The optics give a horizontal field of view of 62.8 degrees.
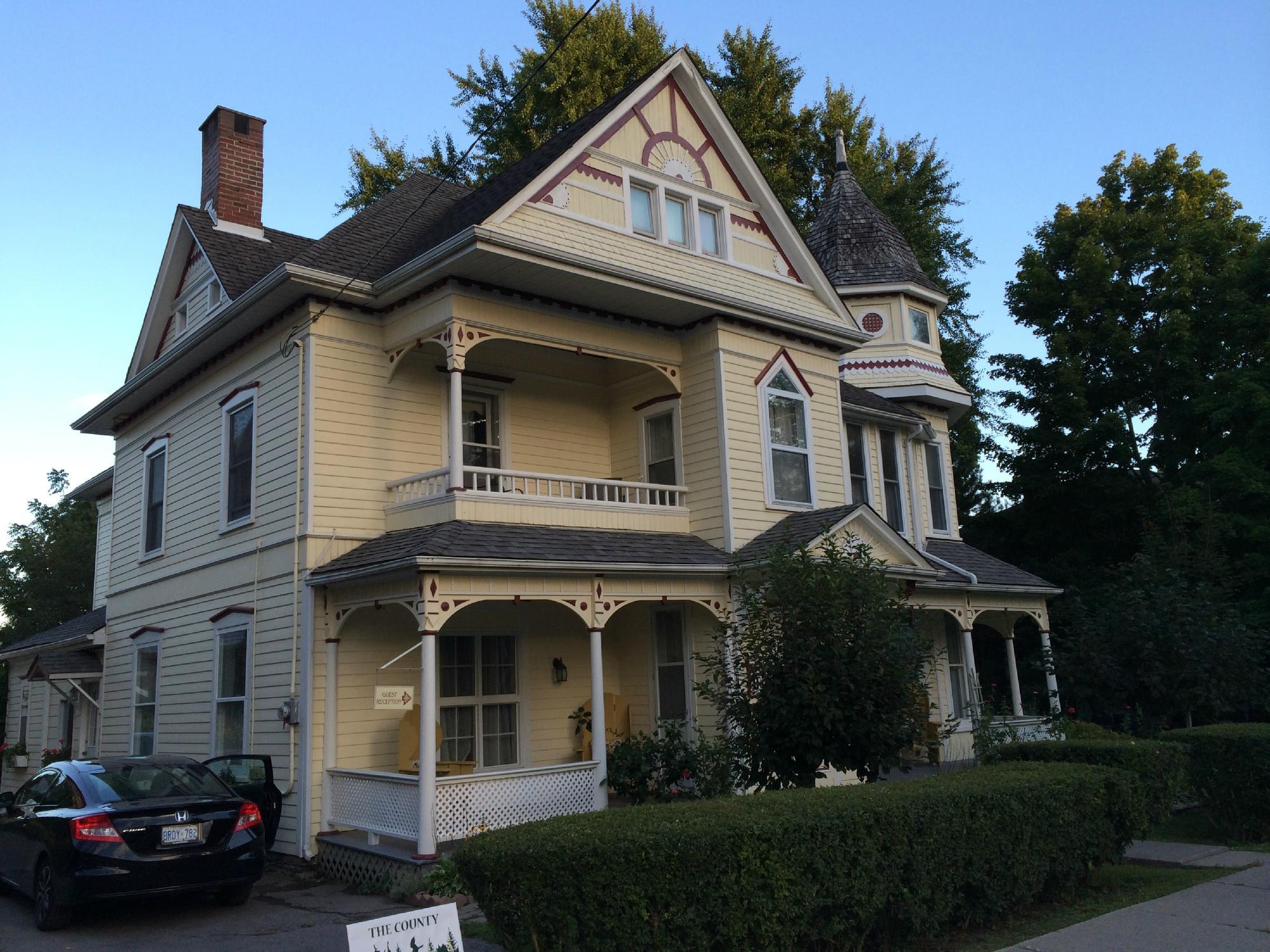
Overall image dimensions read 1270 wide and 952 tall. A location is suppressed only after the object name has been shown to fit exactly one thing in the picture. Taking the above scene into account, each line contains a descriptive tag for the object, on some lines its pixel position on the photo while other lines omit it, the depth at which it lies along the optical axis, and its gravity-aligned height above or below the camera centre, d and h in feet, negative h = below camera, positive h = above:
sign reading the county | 20.20 -4.50
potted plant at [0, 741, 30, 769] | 73.87 -2.51
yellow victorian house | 42.24 +11.43
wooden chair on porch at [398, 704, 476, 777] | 42.75 -1.84
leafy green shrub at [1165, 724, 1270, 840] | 38.99 -4.10
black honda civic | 29.66 -3.49
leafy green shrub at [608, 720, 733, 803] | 40.16 -2.91
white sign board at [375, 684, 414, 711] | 39.63 +0.26
